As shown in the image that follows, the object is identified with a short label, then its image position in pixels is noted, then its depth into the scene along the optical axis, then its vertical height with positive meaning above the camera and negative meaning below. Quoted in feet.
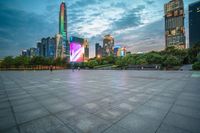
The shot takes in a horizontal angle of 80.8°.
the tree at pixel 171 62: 144.15 +2.61
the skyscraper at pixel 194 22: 588.91 +215.27
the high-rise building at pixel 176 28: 589.32 +191.16
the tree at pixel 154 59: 173.48 +8.02
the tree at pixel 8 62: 225.64 +7.59
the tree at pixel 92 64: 285.74 +2.41
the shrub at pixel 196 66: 100.82 -1.99
